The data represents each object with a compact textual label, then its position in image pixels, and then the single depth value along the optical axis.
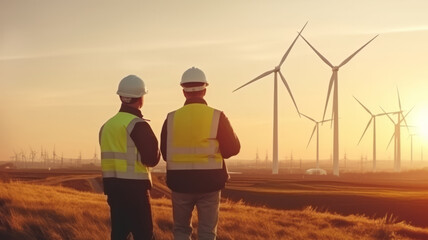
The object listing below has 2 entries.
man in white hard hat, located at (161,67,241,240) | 7.37
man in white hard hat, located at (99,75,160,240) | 7.75
